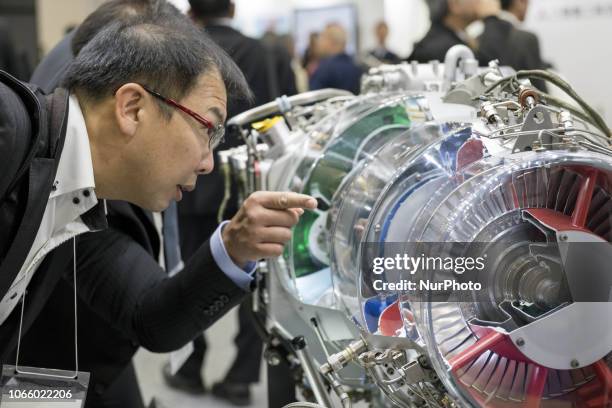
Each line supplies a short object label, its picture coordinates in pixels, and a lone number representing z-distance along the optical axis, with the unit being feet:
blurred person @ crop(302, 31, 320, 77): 21.39
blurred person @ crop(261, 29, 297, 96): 10.37
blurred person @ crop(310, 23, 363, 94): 14.32
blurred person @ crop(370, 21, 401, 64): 23.96
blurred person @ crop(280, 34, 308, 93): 23.54
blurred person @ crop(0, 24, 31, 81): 13.05
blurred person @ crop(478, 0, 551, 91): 8.77
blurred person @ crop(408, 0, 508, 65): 7.96
